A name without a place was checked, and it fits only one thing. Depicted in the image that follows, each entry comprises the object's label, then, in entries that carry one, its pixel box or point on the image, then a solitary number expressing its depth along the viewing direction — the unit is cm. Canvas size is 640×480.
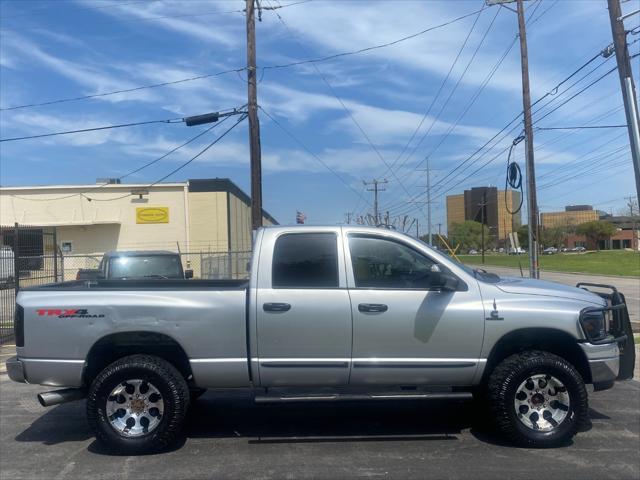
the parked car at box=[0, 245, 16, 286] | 1473
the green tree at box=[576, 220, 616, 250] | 11412
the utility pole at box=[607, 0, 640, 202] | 959
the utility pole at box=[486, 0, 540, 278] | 1886
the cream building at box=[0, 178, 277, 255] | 3381
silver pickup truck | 534
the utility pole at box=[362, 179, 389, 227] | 7313
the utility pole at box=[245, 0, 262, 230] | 1683
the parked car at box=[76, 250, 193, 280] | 1343
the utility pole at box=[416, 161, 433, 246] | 5012
